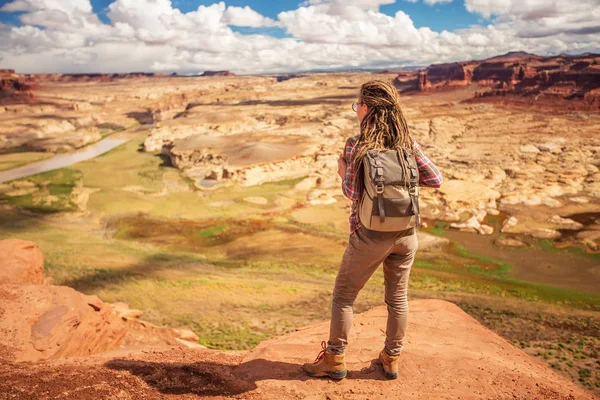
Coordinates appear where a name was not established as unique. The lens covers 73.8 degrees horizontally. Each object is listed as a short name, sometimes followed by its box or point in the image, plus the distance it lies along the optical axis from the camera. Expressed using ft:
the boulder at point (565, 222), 79.71
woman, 11.39
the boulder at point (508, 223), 80.43
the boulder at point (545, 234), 75.82
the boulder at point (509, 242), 73.77
